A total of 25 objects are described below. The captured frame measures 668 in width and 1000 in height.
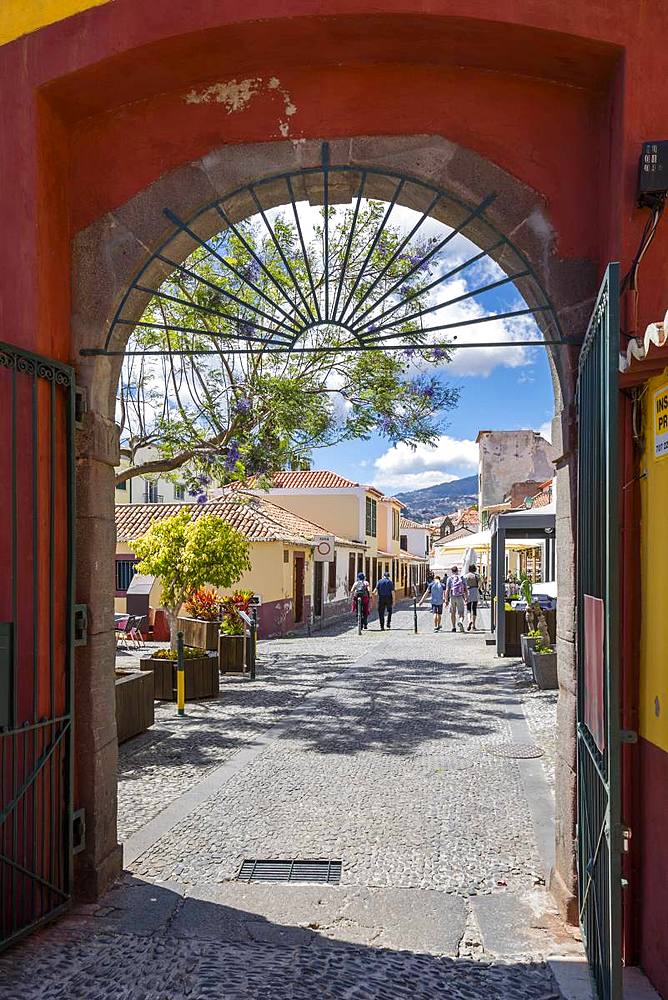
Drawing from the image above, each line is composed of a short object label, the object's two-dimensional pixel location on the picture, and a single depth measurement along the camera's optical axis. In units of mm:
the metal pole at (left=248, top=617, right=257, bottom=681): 13367
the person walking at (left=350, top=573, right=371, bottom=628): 22812
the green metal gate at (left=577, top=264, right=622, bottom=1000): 2850
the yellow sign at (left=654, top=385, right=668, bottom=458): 3422
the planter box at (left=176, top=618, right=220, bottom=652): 13312
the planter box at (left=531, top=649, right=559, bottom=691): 11562
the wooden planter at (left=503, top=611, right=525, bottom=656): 15602
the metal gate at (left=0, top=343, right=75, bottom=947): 4117
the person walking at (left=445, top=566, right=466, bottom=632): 21875
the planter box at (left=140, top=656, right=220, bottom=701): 11109
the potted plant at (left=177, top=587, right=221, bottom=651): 13328
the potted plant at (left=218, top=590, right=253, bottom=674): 13711
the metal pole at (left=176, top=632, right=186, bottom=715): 10117
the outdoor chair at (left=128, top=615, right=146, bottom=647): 19984
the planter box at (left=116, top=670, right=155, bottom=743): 8414
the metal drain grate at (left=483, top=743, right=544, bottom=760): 7992
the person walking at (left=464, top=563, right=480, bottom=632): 22541
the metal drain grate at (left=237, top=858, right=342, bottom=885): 4957
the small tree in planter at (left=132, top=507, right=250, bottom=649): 12617
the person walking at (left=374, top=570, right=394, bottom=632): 22708
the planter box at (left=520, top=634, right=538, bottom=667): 12877
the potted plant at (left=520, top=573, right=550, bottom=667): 11990
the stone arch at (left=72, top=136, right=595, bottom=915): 4355
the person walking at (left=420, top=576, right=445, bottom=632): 22672
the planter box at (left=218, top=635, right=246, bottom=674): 13704
